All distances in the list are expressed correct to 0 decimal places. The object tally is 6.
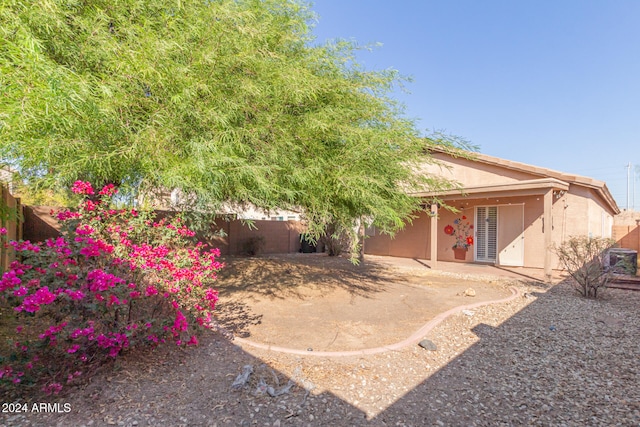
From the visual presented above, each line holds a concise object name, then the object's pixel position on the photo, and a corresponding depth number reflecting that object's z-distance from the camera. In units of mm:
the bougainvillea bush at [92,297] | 2906
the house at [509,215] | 11039
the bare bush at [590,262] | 7434
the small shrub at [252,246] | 15828
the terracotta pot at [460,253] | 14089
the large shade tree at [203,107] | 3330
